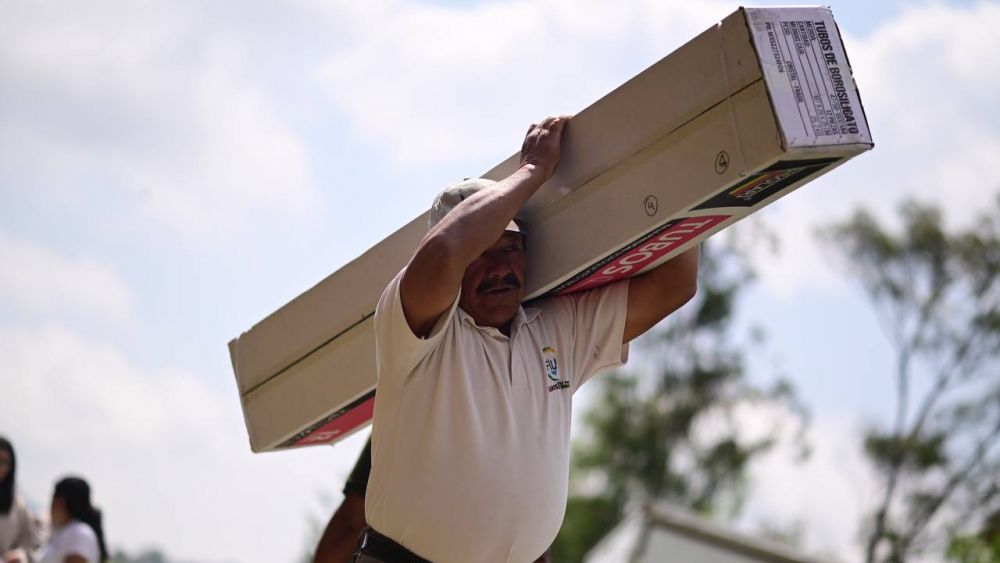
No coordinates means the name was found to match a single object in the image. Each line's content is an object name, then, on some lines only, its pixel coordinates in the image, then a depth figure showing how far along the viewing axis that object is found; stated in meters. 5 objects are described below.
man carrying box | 2.94
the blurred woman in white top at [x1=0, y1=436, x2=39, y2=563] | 6.55
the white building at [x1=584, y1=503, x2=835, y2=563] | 10.23
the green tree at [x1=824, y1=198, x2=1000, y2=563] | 24.19
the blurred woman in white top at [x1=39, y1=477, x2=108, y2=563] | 6.12
